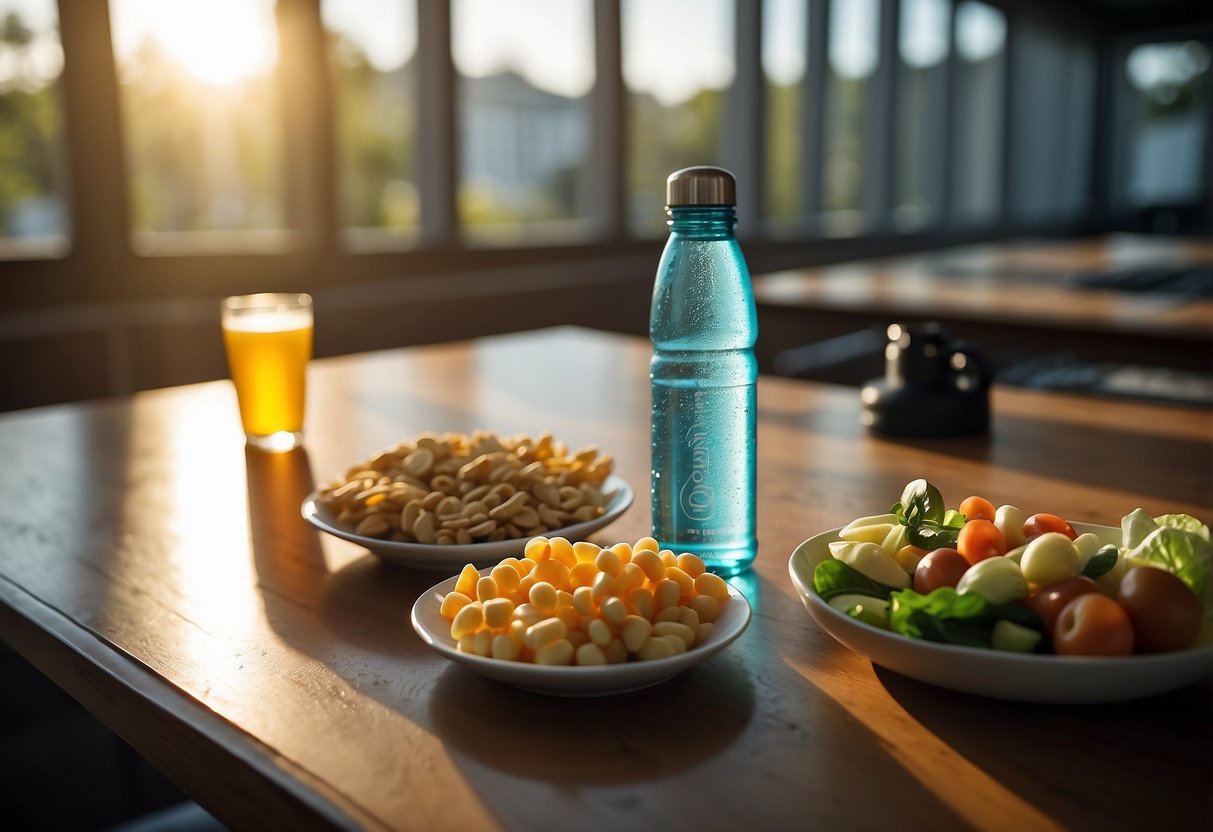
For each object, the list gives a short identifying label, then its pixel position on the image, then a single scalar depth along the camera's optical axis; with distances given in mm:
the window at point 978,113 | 10148
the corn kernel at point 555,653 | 599
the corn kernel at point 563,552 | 688
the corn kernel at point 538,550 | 684
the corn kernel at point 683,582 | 660
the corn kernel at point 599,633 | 603
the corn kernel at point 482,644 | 620
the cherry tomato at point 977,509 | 733
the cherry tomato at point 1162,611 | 569
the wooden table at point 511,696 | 542
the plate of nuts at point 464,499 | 833
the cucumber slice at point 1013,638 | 578
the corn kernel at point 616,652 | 610
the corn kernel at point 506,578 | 653
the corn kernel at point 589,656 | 602
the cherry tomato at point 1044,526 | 693
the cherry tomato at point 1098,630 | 566
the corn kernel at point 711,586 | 671
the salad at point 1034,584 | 572
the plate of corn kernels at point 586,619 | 603
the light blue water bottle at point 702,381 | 773
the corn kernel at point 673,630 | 622
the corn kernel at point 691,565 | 681
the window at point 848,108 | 8375
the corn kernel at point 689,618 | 641
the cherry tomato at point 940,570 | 628
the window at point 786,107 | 7684
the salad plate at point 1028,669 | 562
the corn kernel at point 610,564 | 642
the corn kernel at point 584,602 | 612
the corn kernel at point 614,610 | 606
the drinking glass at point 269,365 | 1304
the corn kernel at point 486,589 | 644
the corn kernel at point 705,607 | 651
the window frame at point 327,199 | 3971
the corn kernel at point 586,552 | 682
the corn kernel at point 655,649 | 610
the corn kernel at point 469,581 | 679
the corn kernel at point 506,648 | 610
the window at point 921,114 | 9289
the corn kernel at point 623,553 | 671
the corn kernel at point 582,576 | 654
